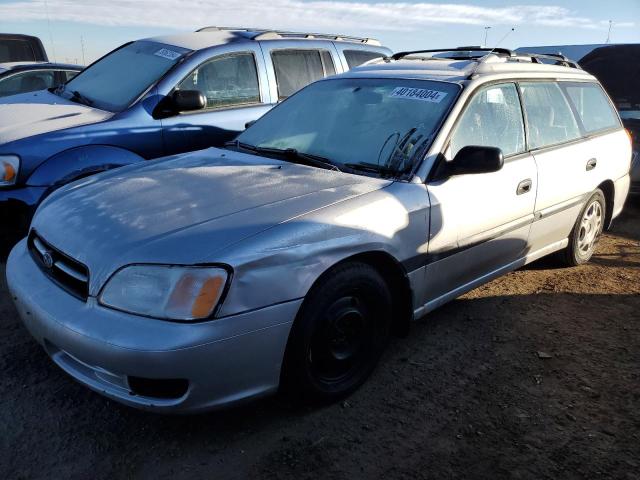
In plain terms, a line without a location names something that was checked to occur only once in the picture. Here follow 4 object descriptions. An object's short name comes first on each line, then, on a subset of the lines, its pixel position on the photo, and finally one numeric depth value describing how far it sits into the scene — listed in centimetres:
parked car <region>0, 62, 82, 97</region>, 762
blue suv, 409
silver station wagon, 229
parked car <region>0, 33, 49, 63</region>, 1010
